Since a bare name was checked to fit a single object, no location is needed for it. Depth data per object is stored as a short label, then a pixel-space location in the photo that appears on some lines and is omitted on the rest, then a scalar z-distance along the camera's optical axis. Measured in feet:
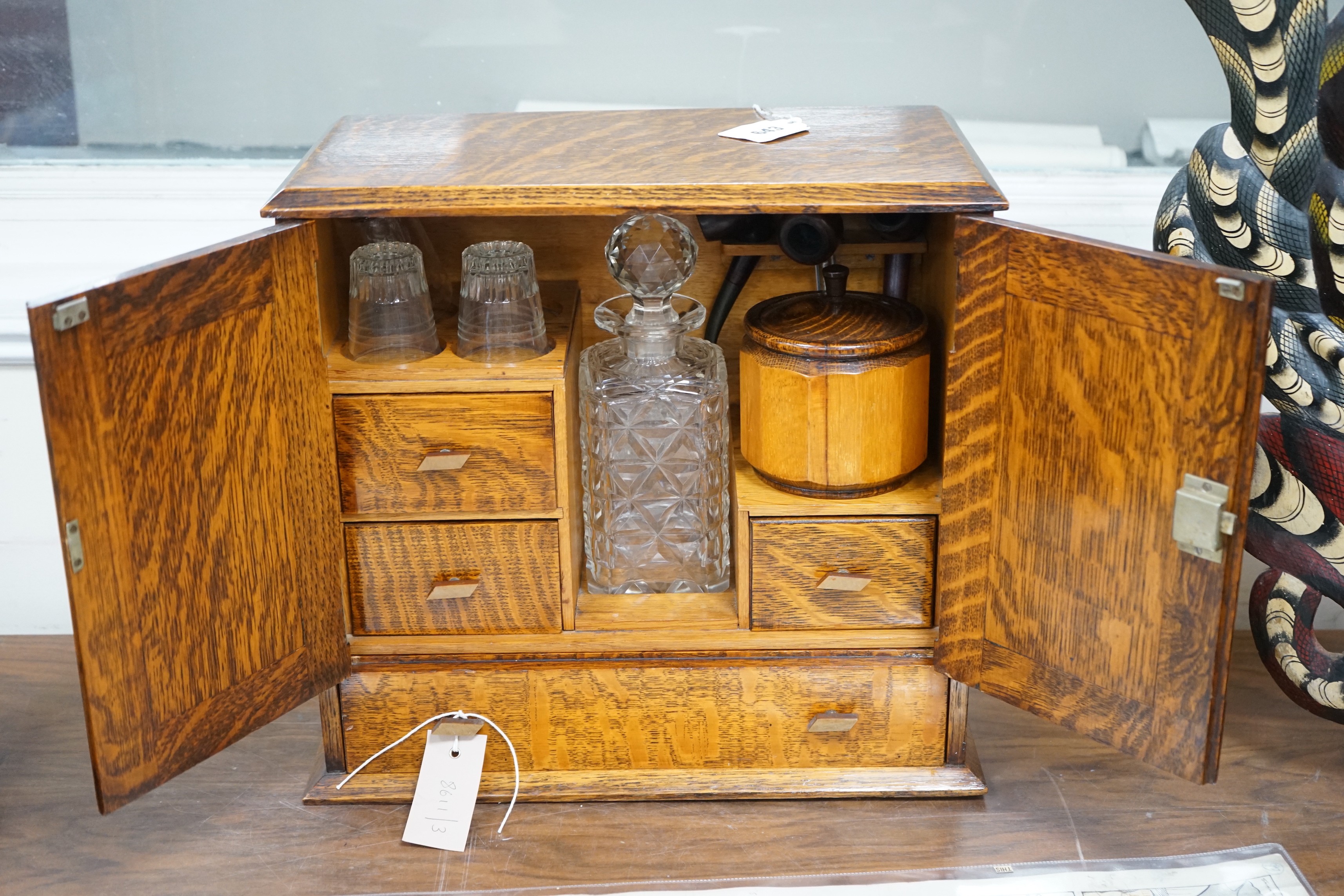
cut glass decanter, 4.43
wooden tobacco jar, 4.22
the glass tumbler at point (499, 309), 4.27
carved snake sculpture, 3.87
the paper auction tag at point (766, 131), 4.52
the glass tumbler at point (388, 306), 4.23
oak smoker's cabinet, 3.56
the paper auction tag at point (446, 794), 4.40
